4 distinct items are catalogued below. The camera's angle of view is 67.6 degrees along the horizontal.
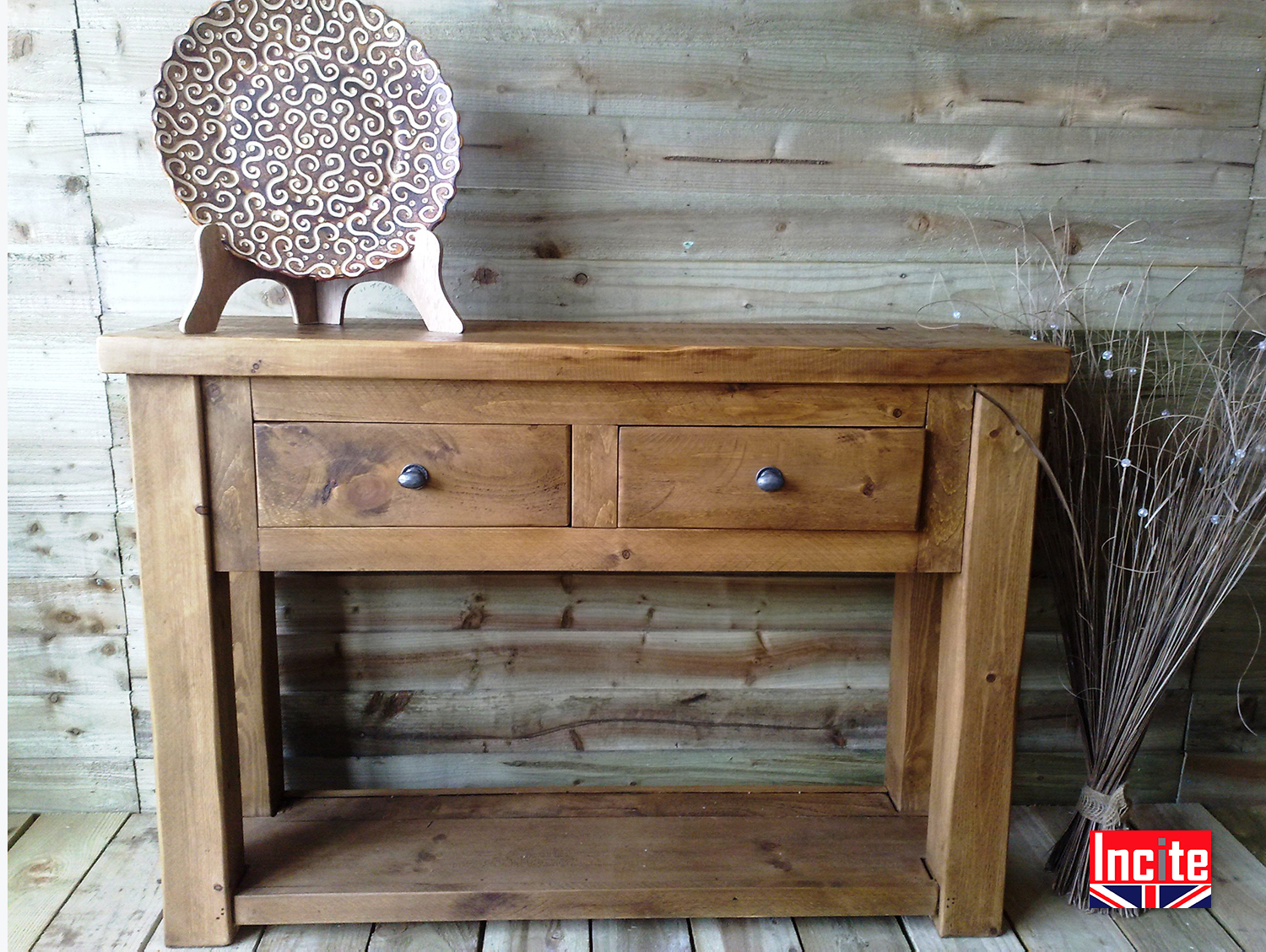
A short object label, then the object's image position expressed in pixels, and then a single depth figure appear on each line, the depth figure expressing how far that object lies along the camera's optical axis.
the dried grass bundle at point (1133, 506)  1.56
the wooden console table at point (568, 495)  1.34
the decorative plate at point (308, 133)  1.43
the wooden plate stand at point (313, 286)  1.41
